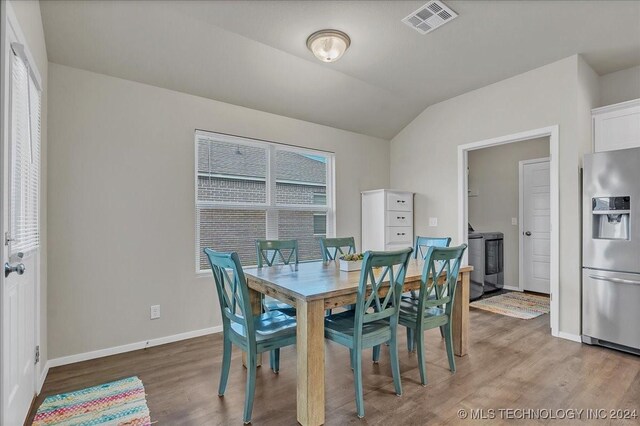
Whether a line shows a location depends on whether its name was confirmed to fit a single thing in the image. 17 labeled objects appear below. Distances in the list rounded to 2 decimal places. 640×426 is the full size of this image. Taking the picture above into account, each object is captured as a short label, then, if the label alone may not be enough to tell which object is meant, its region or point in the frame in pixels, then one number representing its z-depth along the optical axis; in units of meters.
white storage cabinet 4.34
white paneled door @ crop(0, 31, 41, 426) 1.49
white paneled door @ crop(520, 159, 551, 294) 5.00
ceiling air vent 2.44
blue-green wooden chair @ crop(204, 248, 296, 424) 1.85
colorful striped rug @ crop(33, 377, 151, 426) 1.89
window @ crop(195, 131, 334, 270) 3.45
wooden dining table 1.81
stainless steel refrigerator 2.77
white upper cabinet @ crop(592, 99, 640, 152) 3.07
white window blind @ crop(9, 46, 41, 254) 1.62
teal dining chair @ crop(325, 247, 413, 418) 1.92
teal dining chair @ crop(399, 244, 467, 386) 2.26
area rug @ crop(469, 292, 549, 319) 4.00
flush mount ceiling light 2.68
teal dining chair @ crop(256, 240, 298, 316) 2.72
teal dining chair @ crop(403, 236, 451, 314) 3.15
